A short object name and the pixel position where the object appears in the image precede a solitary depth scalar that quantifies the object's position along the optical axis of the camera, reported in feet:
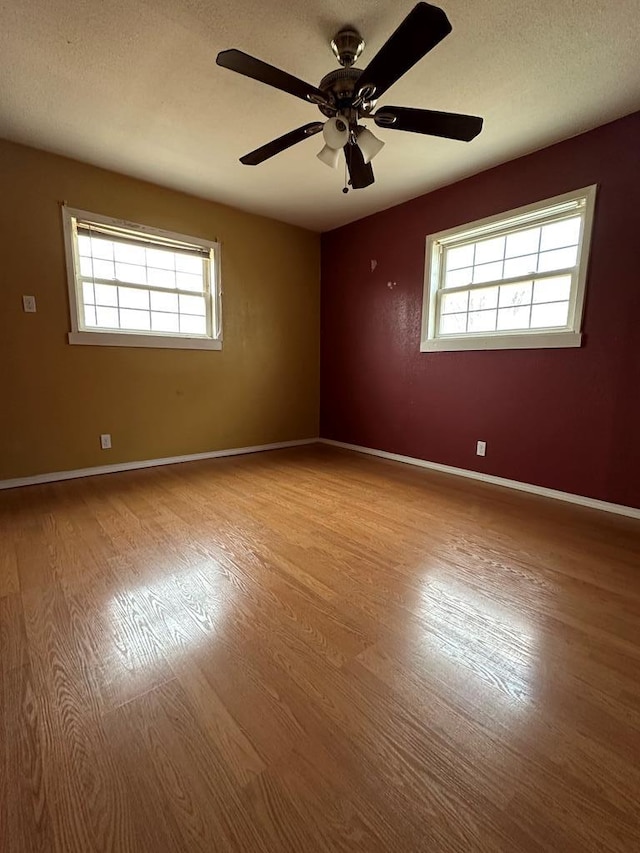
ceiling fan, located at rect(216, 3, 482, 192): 4.71
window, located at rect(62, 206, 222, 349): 10.66
